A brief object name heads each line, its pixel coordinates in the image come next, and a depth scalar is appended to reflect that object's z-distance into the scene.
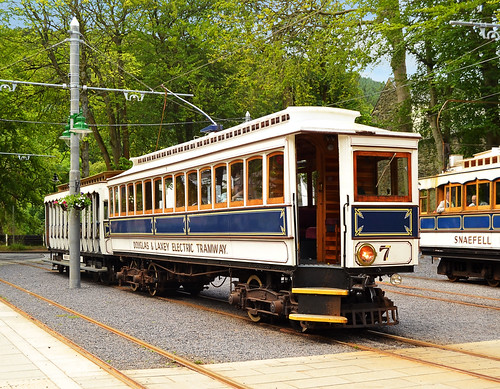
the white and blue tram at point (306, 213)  10.82
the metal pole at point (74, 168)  19.75
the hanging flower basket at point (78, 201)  19.55
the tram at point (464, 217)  18.56
